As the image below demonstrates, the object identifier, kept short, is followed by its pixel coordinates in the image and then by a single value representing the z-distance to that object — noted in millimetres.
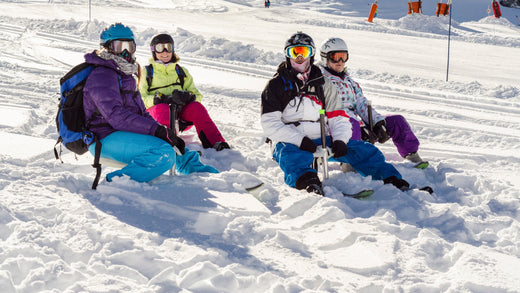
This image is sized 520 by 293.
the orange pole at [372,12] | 24203
